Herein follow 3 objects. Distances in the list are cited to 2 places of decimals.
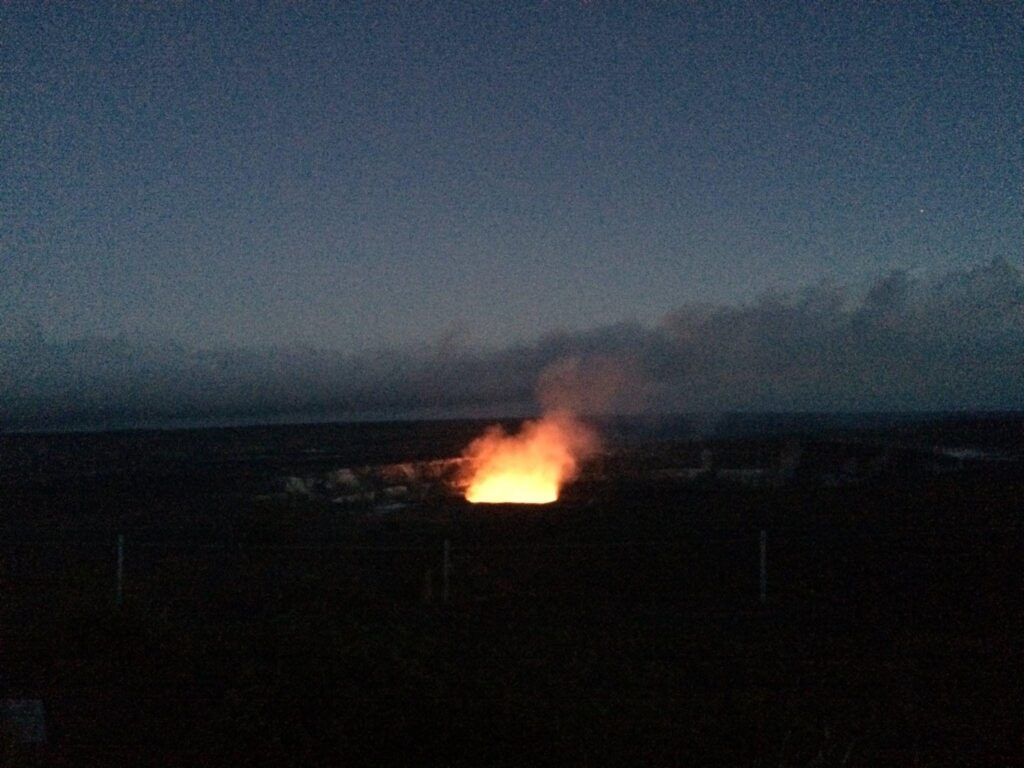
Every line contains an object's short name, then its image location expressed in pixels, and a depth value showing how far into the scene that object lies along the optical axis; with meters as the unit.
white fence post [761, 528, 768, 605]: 15.00
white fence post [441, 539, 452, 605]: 15.42
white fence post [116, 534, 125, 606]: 14.30
